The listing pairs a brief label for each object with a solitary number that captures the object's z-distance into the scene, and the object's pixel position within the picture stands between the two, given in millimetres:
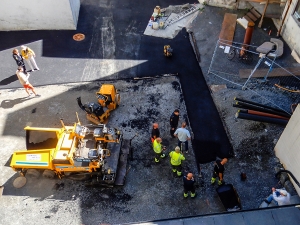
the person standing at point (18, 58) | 13828
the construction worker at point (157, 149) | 10648
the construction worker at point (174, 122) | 11416
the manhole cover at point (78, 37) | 16453
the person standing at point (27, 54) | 14125
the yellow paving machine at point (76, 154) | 10227
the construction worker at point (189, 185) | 9533
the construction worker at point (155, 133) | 11006
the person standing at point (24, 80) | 12867
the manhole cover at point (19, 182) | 10836
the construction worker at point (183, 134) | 10820
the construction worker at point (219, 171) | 9855
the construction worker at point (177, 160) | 10152
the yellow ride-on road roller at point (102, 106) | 11928
